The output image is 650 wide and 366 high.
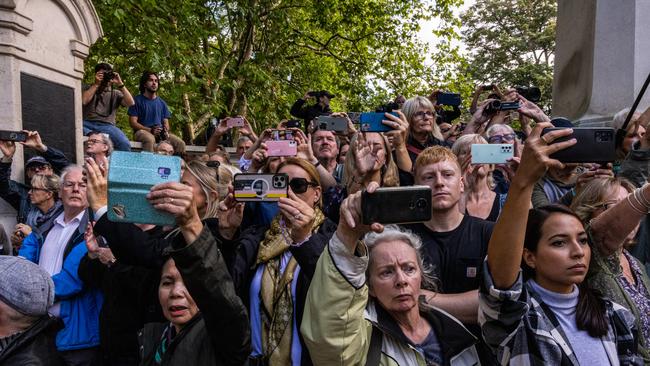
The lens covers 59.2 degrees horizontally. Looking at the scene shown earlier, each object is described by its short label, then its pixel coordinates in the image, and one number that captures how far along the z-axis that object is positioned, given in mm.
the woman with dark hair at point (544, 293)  2039
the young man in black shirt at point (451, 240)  2746
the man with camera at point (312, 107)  6359
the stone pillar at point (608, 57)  5664
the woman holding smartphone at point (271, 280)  2824
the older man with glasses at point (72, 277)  3514
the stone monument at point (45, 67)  5945
